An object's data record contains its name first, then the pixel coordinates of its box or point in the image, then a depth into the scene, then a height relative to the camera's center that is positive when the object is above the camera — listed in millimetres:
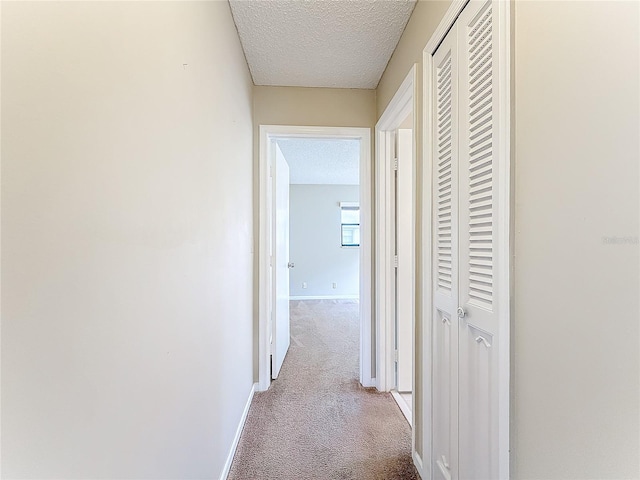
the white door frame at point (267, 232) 2414 +58
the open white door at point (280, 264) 2600 -229
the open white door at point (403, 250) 2371 -83
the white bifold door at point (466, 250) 959 -40
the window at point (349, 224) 6512 +328
